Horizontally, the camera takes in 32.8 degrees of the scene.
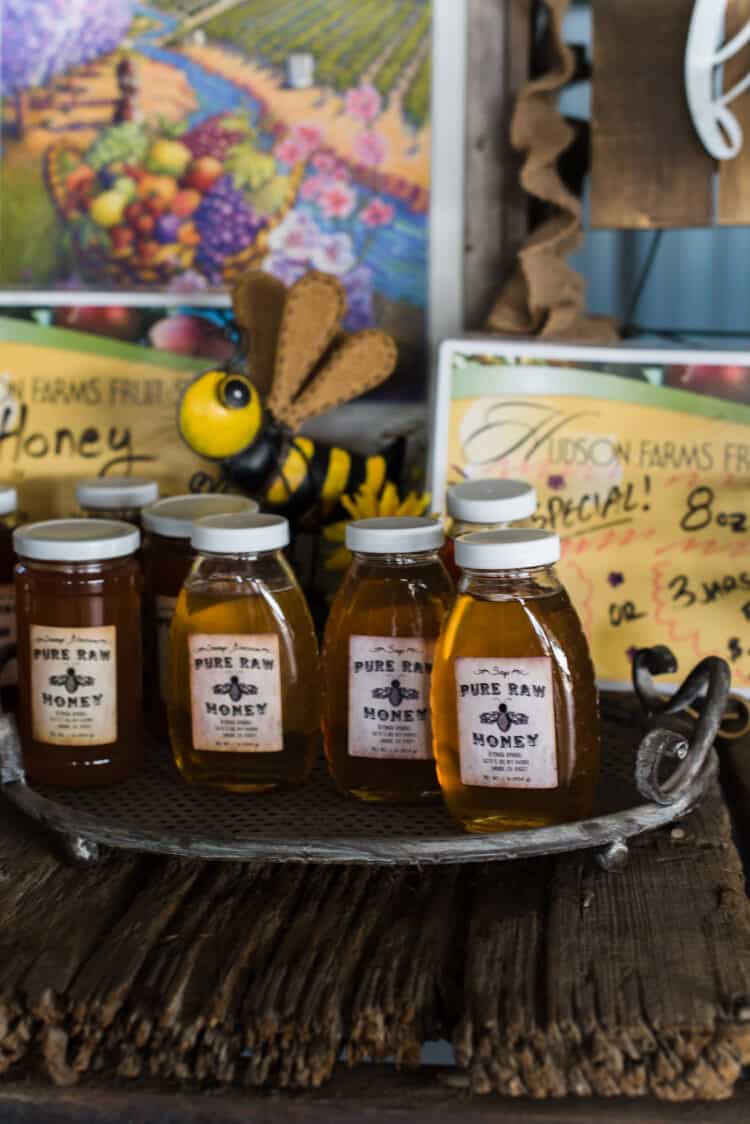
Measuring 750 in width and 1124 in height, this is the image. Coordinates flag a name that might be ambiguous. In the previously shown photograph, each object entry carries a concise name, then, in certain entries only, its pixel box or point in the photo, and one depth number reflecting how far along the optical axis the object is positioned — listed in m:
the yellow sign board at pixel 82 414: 1.19
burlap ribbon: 1.09
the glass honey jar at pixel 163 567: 0.99
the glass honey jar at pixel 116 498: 1.07
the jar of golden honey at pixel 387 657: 0.86
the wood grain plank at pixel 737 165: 1.06
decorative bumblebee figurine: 1.06
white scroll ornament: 1.06
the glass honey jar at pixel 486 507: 0.90
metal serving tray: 0.78
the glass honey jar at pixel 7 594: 1.06
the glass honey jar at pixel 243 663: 0.88
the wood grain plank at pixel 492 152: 1.13
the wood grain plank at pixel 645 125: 1.08
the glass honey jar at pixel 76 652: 0.90
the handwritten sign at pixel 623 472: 1.09
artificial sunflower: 1.05
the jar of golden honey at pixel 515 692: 0.79
